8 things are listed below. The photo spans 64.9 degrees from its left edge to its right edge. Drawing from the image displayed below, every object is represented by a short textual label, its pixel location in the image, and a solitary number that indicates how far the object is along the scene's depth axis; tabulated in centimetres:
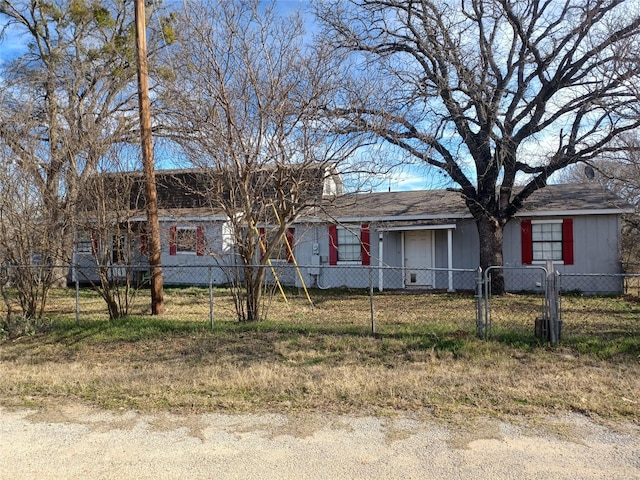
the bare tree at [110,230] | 861
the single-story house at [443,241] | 1465
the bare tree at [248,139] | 788
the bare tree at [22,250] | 864
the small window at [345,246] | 1631
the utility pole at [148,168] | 941
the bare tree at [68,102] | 877
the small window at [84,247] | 916
